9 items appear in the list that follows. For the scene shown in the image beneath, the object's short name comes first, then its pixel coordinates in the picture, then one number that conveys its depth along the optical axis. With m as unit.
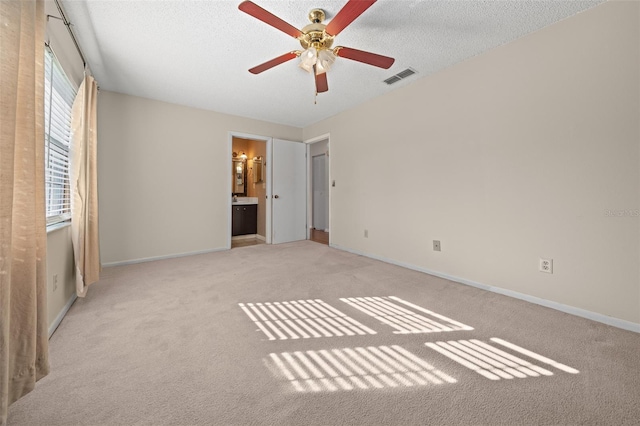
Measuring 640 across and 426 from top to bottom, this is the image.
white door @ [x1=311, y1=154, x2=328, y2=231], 7.31
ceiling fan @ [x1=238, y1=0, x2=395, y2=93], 1.71
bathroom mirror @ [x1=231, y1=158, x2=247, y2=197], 6.47
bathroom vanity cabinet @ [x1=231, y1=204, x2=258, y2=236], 5.76
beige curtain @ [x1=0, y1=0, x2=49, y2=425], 0.93
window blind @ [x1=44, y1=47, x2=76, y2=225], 1.92
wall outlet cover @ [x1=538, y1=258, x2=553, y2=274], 2.23
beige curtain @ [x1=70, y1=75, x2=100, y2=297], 2.25
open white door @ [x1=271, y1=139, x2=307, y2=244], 5.07
